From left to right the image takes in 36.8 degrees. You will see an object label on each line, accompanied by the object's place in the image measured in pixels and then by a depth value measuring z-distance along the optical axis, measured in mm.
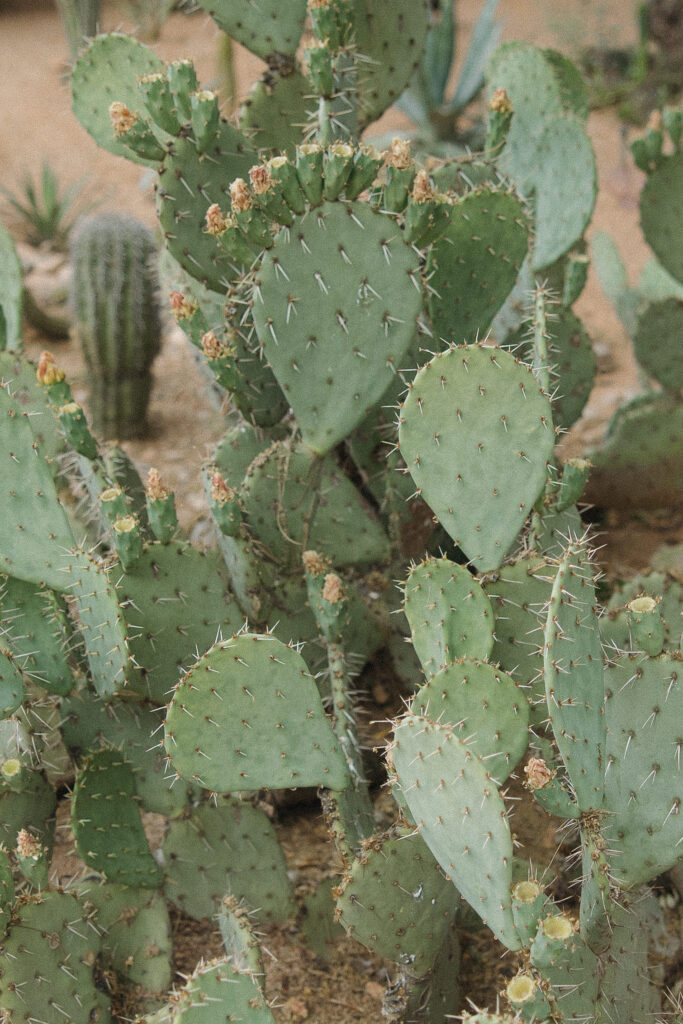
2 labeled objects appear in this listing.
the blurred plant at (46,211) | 5156
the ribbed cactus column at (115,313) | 3691
